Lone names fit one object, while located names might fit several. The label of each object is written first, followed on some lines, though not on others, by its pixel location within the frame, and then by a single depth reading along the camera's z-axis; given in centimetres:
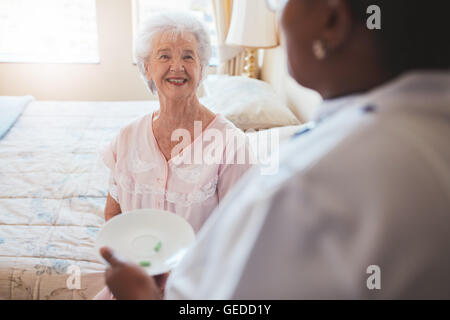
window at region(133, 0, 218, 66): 375
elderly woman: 124
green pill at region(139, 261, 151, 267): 72
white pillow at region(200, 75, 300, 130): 204
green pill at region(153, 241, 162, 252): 77
